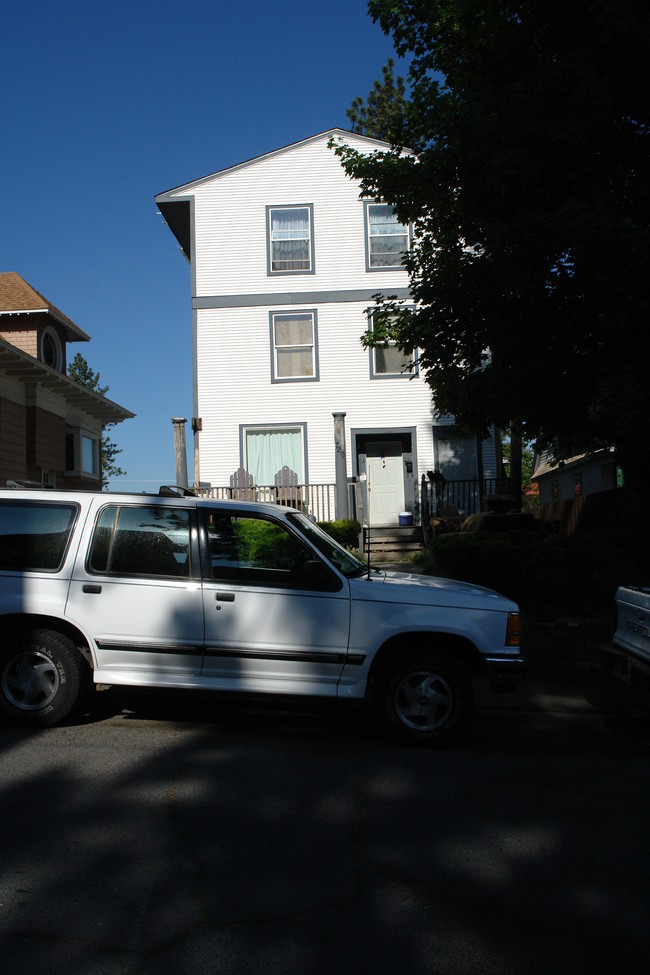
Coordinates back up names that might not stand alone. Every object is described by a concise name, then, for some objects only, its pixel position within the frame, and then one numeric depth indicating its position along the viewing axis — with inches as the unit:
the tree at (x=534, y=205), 344.5
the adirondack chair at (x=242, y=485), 788.6
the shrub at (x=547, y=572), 417.4
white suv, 243.9
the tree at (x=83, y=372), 1973.4
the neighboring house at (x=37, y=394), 830.3
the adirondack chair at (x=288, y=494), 789.2
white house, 856.9
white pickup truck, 249.3
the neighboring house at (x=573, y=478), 1074.7
